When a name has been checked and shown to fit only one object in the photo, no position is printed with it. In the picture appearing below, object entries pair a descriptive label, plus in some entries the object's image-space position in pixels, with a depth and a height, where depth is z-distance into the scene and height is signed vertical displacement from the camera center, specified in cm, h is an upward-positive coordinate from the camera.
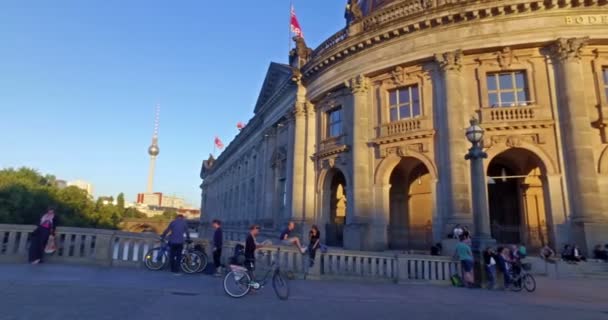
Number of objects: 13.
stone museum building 1586 +552
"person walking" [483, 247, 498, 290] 1066 -101
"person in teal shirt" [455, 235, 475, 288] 1069 -93
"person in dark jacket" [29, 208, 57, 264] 1001 -39
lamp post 1149 +152
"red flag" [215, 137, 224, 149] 6601 +1513
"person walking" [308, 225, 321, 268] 1090 -55
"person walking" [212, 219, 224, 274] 1006 -53
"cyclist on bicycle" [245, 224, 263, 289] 796 -51
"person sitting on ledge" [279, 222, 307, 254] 1071 -20
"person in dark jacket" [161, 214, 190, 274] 995 -37
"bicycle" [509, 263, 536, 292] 1041 -143
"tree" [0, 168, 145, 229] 3497 +234
